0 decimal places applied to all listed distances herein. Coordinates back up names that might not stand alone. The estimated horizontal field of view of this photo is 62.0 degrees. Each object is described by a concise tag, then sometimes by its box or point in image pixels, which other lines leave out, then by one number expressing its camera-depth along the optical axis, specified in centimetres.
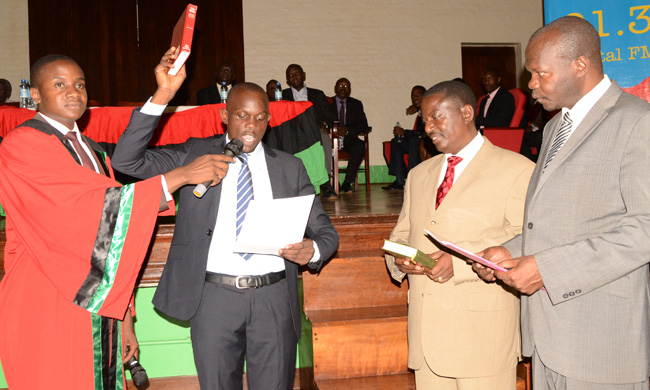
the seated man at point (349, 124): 733
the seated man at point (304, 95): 713
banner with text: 256
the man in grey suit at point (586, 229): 151
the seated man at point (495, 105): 656
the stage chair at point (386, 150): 855
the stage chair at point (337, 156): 643
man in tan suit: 201
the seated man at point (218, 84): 711
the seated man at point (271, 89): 739
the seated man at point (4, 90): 611
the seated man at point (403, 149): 754
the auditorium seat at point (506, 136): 584
